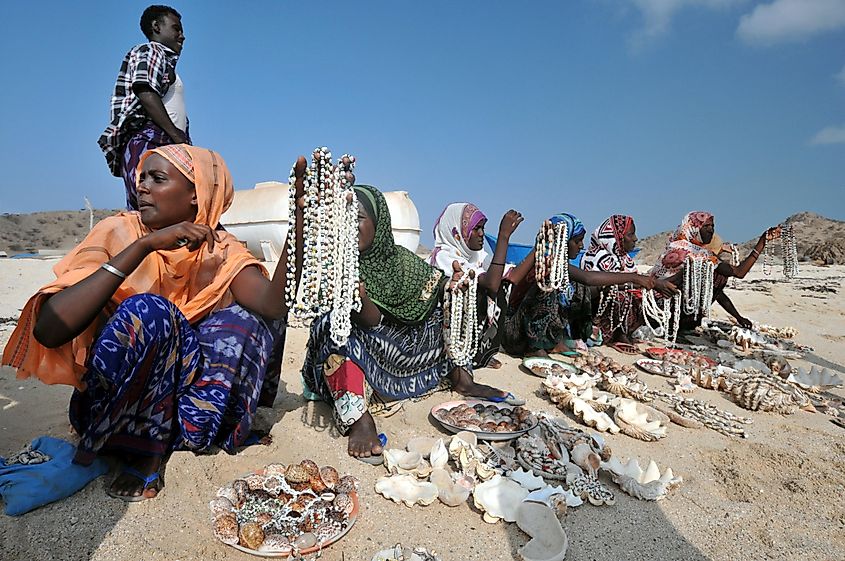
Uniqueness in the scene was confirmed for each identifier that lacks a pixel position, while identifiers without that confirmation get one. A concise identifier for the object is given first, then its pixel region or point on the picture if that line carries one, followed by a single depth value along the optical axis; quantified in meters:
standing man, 3.04
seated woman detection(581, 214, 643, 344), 5.27
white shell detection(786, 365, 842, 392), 4.04
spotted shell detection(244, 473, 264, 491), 2.06
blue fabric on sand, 1.83
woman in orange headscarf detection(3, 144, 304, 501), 1.85
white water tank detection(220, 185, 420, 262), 10.39
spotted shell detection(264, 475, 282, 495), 2.07
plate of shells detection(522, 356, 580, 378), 4.14
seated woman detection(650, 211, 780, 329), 5.47
